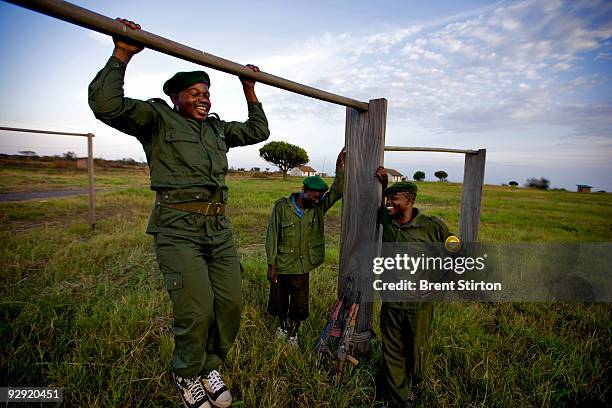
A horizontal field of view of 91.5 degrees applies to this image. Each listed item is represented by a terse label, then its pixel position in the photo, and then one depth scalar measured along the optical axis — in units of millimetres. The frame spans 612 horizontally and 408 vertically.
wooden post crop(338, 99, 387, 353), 2377
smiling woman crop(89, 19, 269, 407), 1788
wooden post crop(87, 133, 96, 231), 7172
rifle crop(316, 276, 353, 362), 2340
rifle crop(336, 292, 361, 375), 2230
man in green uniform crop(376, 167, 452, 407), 2188
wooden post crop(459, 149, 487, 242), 3902
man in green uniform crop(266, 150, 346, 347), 2865
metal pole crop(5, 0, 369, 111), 1160
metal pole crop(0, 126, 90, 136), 5980
